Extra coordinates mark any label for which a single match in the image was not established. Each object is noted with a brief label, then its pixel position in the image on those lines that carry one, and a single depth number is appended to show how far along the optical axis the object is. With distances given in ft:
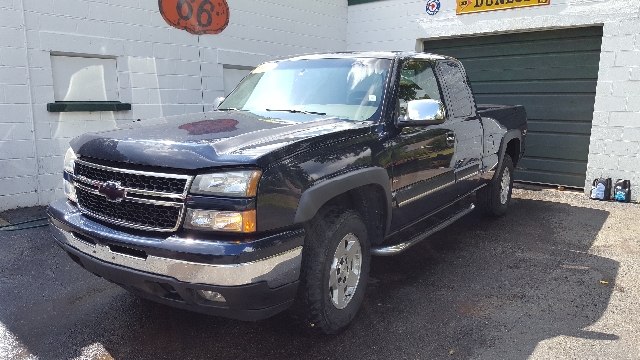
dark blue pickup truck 8.27
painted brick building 20.26
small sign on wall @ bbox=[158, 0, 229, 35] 24.18
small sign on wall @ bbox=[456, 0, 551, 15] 25.75
